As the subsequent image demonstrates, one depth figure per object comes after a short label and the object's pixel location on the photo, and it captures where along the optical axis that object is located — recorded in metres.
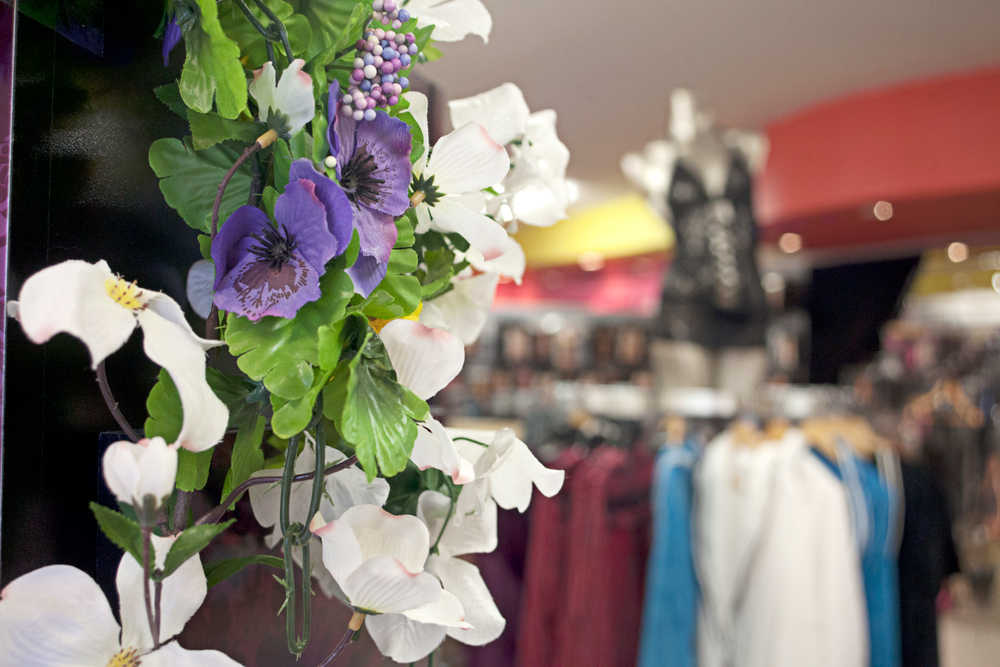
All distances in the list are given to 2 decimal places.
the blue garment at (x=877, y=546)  1.99
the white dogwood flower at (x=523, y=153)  0.56
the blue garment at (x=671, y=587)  1.92
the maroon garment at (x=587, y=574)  2.01
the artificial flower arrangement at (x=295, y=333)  0.35
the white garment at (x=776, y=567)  1.88
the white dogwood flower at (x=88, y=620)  0.34
